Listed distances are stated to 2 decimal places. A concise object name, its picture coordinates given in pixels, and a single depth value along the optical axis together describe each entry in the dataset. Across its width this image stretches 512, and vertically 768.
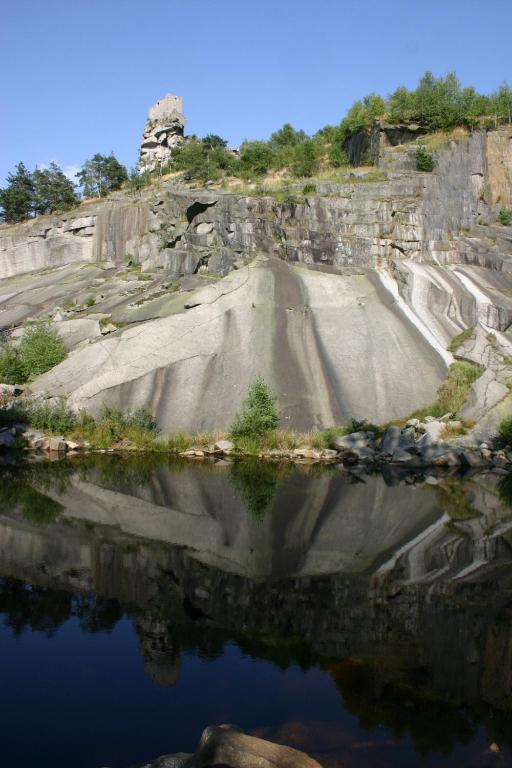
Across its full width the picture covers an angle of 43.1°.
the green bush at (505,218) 40.41
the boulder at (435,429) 25.16
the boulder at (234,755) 6.23
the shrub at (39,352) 30.14
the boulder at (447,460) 24.33
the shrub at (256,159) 47.72
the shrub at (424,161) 39.97
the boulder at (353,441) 25.08
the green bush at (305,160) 45.09
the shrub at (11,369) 29.69
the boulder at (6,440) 26.09
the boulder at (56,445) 25.95
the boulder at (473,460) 24.38
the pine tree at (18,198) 54.22
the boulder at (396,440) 24.78
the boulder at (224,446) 25.52
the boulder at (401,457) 24.33
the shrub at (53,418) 26.60
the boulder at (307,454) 25.19
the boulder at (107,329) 32.16
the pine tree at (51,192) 54.00
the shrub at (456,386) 26.73
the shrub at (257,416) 25.44
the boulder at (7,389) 28.45
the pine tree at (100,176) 56.00
